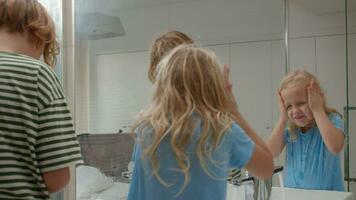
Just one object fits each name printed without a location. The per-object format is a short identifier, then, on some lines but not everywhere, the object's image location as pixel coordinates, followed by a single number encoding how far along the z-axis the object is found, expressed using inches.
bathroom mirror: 39.1
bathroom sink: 35.3
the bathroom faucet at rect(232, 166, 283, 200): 34.0
